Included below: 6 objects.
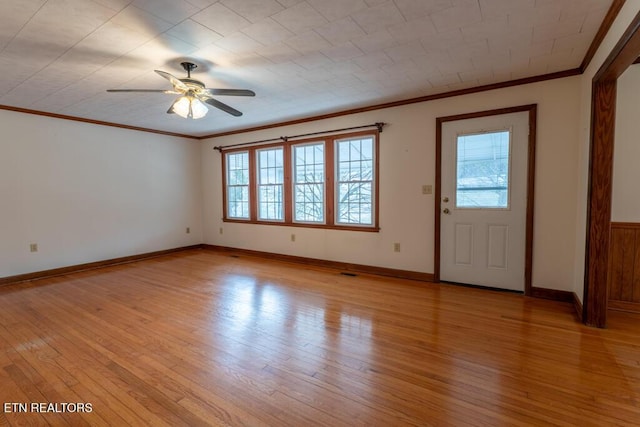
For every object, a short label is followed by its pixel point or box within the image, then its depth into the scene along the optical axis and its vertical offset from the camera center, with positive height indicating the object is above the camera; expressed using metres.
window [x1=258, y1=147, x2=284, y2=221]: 5.54 +0.27
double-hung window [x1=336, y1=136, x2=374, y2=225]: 4.57 +0.27
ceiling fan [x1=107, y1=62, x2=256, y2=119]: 2.82 +0.98
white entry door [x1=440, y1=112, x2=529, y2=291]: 3.53 -0.03
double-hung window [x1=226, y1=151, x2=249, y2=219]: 6.02 +0.29
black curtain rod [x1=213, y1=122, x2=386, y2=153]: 4.32 +1.04
